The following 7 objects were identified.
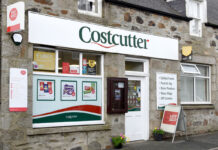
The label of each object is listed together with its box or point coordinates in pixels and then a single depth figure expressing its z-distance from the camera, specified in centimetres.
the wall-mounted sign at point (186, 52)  1157
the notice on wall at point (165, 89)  1094
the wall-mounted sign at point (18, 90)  732
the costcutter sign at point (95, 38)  796
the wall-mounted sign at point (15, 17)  682
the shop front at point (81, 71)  809
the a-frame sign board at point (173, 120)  1034
